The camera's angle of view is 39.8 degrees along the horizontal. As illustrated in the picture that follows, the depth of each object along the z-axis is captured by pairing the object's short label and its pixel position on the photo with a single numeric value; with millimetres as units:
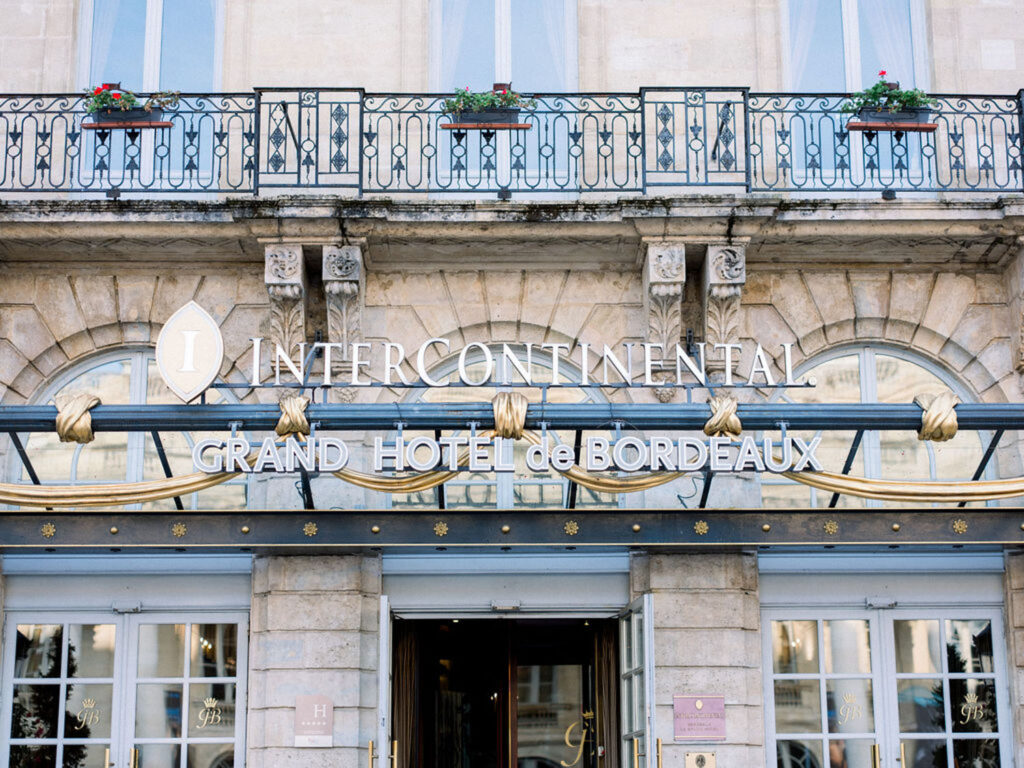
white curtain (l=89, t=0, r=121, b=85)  12539
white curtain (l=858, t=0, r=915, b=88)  12602
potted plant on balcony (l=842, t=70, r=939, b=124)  11734
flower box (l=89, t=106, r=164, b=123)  11750
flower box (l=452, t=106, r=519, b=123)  11773
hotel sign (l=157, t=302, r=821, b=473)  9797
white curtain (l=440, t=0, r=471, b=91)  12531
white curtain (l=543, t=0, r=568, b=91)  12562
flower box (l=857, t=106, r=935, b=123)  11789
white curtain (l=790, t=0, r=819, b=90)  12562
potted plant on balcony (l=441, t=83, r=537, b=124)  11680
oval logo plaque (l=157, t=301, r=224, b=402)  10055
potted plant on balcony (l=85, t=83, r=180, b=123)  11711
